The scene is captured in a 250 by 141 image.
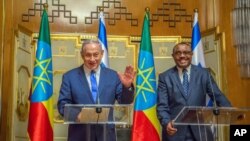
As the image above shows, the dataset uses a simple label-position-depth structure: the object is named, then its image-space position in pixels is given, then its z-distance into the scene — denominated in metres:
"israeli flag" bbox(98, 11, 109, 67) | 5.14
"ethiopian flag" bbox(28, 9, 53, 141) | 4.54
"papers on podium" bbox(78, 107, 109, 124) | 3.26
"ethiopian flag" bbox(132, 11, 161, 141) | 4.51
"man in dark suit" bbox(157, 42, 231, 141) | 4.14
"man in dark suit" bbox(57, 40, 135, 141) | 3.89
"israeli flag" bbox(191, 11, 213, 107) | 5.30
